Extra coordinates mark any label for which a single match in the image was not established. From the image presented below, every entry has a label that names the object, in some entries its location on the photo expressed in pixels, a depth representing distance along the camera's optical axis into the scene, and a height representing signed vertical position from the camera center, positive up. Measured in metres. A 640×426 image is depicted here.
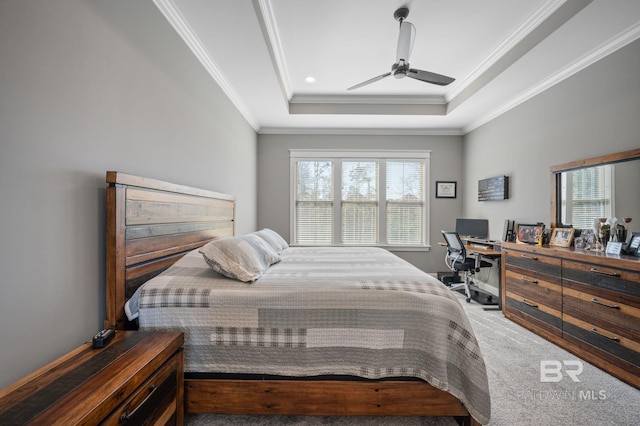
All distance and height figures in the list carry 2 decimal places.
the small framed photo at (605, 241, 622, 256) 2.11 -0.26
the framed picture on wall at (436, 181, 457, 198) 4.83 +0.47
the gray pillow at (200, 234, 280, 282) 1.65 -0.31
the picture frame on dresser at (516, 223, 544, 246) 2.95 -0.23
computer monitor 4.18 -0.22
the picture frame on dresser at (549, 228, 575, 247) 2.61 -0.22
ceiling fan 2.29 +1.46
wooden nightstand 0.81 -0.61
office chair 3.62 -0.65
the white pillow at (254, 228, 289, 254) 2.79 -0.30
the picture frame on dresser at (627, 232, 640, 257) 2.02 -0.23
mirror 2.16 +0.24
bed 1.38 -0.69
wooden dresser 1.81 -0.72
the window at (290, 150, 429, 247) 4.82 +0.20
